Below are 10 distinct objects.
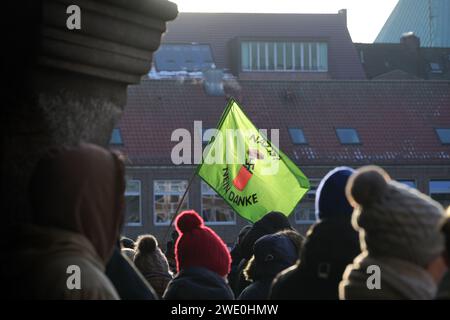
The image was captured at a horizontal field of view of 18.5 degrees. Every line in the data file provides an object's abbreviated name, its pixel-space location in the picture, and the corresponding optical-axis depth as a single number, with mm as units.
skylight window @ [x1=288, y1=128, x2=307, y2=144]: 49688
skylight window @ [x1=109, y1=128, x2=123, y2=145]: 47156
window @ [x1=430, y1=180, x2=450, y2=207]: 51000
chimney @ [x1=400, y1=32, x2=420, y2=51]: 72938
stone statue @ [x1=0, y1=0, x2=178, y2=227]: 4145
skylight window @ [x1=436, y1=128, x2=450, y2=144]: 51000
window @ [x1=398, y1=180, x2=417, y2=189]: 50031
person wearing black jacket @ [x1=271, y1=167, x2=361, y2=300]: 4398
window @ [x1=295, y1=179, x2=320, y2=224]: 49500
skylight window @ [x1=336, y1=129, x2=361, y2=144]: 50250
